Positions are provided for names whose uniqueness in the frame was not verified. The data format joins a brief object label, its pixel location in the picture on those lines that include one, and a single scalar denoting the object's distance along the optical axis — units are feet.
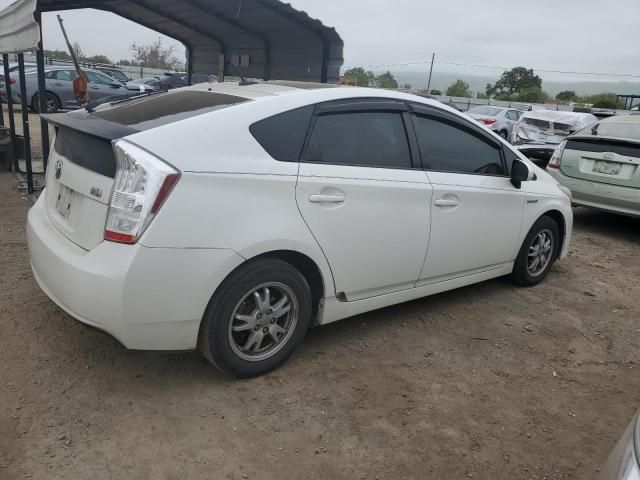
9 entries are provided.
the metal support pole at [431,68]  131.21
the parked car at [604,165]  20.31
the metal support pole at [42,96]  19.11
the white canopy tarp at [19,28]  17.22
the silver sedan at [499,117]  60.18
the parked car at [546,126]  45.27
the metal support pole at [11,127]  24.52
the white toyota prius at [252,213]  8.11
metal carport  19.84
